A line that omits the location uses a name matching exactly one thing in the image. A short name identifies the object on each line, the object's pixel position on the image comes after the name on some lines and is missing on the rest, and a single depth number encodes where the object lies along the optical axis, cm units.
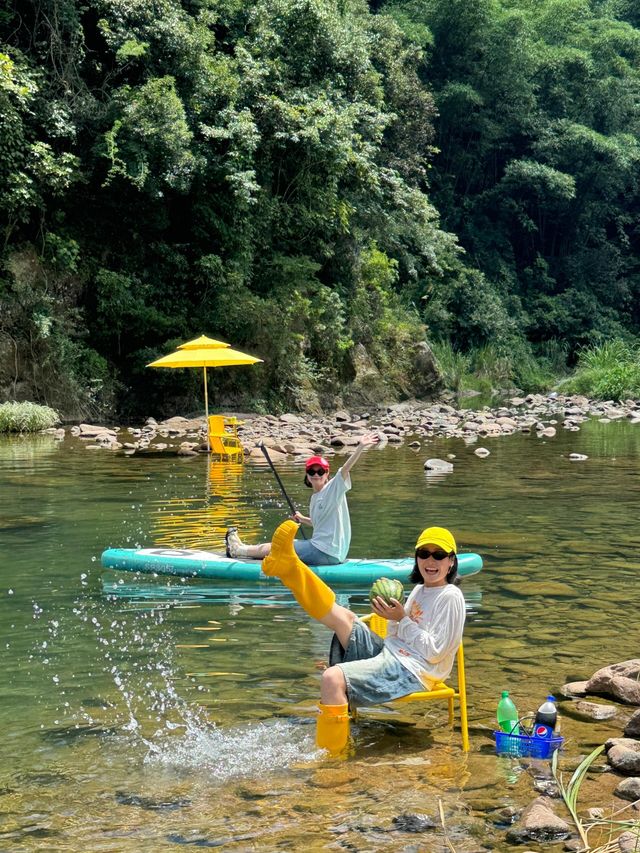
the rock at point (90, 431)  1831
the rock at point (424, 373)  2786
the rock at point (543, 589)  720
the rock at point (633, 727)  442
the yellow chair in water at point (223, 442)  1549
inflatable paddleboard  733
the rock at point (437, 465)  1451
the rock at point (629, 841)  320
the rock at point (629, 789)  377
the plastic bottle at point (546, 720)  424
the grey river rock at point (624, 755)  404
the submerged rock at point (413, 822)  362
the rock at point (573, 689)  505
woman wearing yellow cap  433
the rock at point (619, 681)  489
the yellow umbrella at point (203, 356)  1636
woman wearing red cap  688
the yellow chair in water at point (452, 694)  438
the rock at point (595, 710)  477
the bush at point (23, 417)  1908
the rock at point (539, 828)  350
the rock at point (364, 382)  2548
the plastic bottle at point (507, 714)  438
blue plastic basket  422
